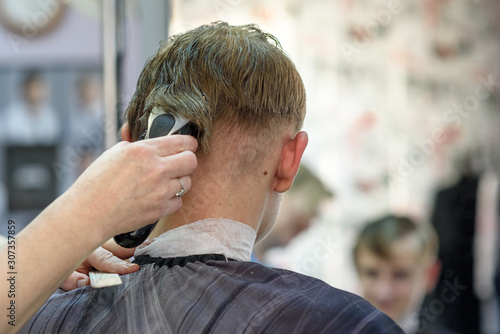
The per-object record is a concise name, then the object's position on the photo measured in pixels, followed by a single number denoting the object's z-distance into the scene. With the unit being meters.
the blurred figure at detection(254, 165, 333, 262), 3.35
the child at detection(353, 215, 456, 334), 3.27
